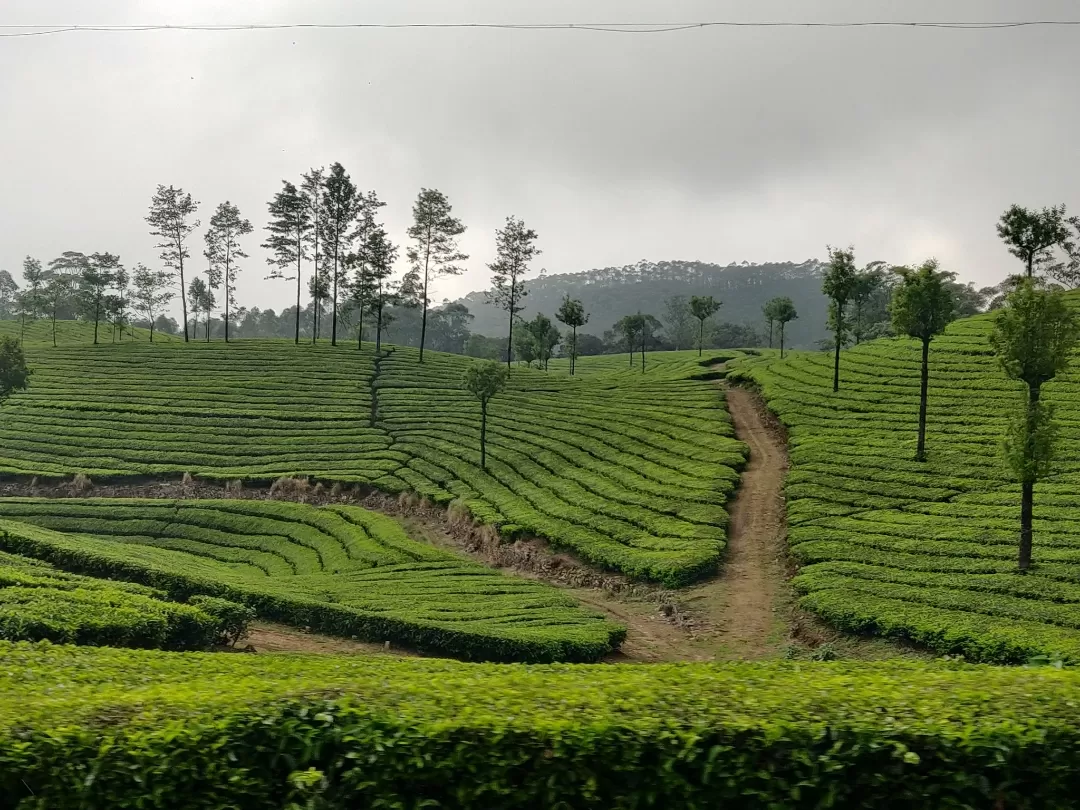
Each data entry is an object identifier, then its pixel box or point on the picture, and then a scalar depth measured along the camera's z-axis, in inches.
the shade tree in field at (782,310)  2643.5
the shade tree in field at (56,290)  3000.5
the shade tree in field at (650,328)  4049.2
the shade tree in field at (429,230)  2513.5
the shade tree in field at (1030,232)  1517.0
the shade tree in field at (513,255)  2556.6
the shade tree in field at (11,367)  1552.7
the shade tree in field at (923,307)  1132.5
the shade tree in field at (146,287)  3324.3
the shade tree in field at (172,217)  2925.7
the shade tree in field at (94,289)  2645.2
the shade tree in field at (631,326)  2775.6
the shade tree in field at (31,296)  3116.1
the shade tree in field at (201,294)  3790.6
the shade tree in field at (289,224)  2706.7
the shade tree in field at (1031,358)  776.9
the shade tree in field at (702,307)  2768.2
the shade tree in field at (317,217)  2726.4
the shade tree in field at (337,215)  2701.8
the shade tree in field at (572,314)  2415.1
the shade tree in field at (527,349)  2734.7
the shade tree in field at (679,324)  4782.0
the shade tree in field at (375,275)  2516.0
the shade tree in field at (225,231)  3068.4
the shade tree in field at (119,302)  2704.2
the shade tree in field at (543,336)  2699.3
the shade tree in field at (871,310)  2342.4
